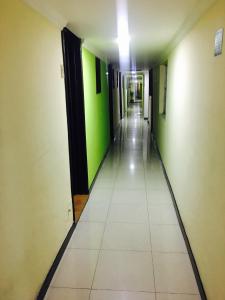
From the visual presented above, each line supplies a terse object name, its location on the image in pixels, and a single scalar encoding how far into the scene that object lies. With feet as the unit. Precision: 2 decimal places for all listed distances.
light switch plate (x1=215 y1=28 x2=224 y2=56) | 5.26
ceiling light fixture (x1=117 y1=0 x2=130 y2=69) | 6.64
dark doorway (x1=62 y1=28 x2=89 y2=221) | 10.66
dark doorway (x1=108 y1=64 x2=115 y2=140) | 23.68
